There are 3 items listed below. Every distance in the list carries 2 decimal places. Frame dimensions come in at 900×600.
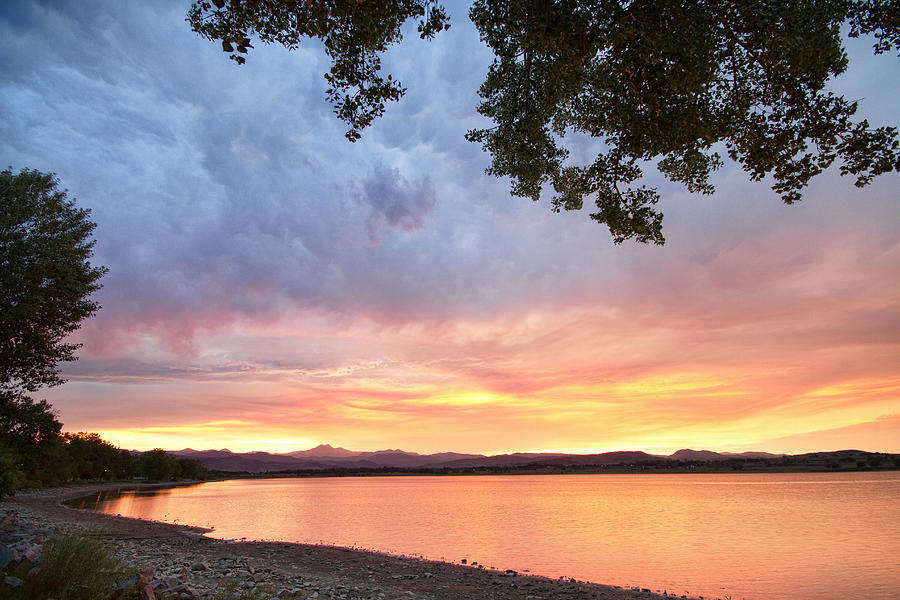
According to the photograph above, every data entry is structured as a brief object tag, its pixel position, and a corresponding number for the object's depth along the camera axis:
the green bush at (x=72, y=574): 8.11
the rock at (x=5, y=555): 9.46
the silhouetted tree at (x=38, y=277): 16.72
